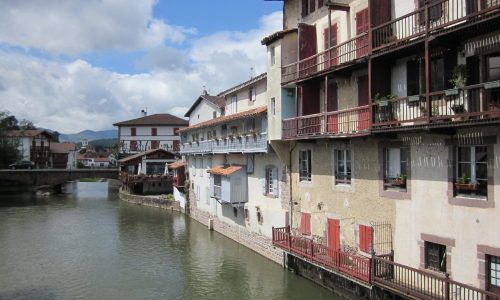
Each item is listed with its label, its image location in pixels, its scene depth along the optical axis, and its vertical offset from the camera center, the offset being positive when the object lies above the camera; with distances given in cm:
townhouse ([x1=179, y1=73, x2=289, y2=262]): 2705 -81
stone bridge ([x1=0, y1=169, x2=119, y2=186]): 6819 -212
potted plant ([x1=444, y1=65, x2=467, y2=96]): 1405 +266
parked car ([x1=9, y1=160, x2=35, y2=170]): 8322 -54
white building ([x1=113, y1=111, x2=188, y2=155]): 8556 +513
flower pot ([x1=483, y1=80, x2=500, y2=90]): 1223 +209
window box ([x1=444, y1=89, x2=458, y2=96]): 1360 +209
